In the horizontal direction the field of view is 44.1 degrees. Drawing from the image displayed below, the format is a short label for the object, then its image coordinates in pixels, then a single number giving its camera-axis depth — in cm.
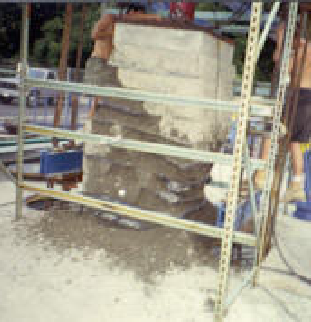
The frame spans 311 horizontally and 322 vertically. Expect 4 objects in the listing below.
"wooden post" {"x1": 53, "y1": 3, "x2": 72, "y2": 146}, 522
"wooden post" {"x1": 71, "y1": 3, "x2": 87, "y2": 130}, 571
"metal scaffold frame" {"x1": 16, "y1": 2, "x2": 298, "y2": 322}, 278
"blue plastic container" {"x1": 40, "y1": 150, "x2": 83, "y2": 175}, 510
